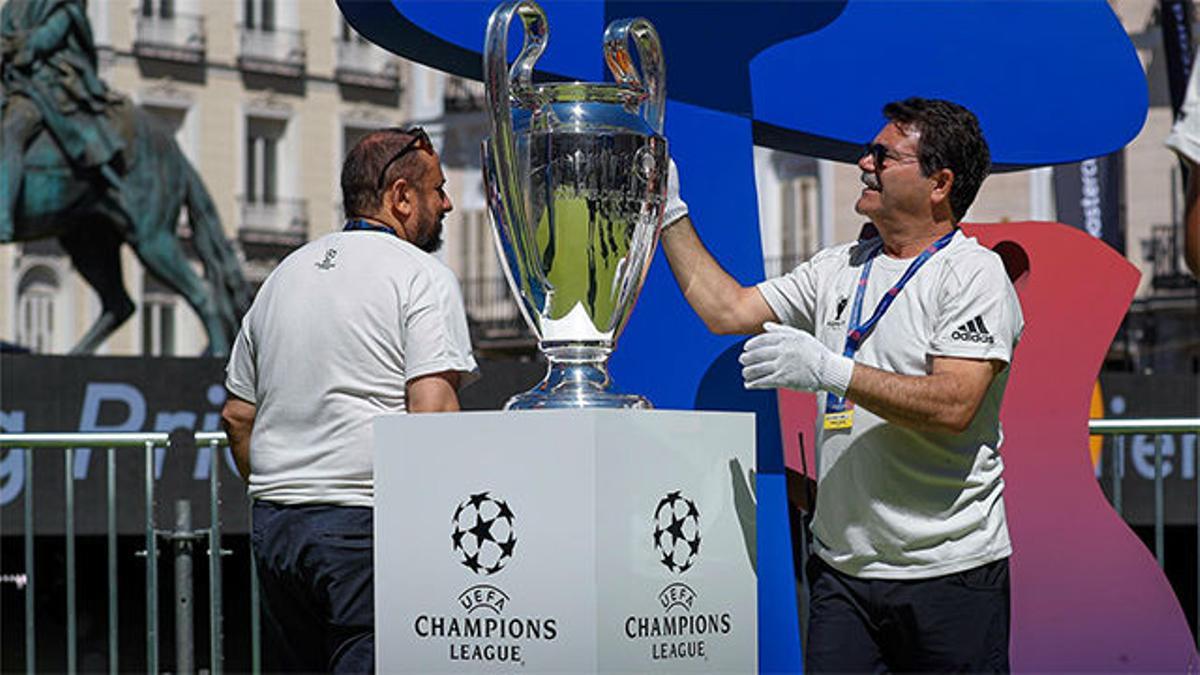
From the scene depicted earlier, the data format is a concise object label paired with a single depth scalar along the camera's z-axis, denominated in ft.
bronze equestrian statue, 73.56
